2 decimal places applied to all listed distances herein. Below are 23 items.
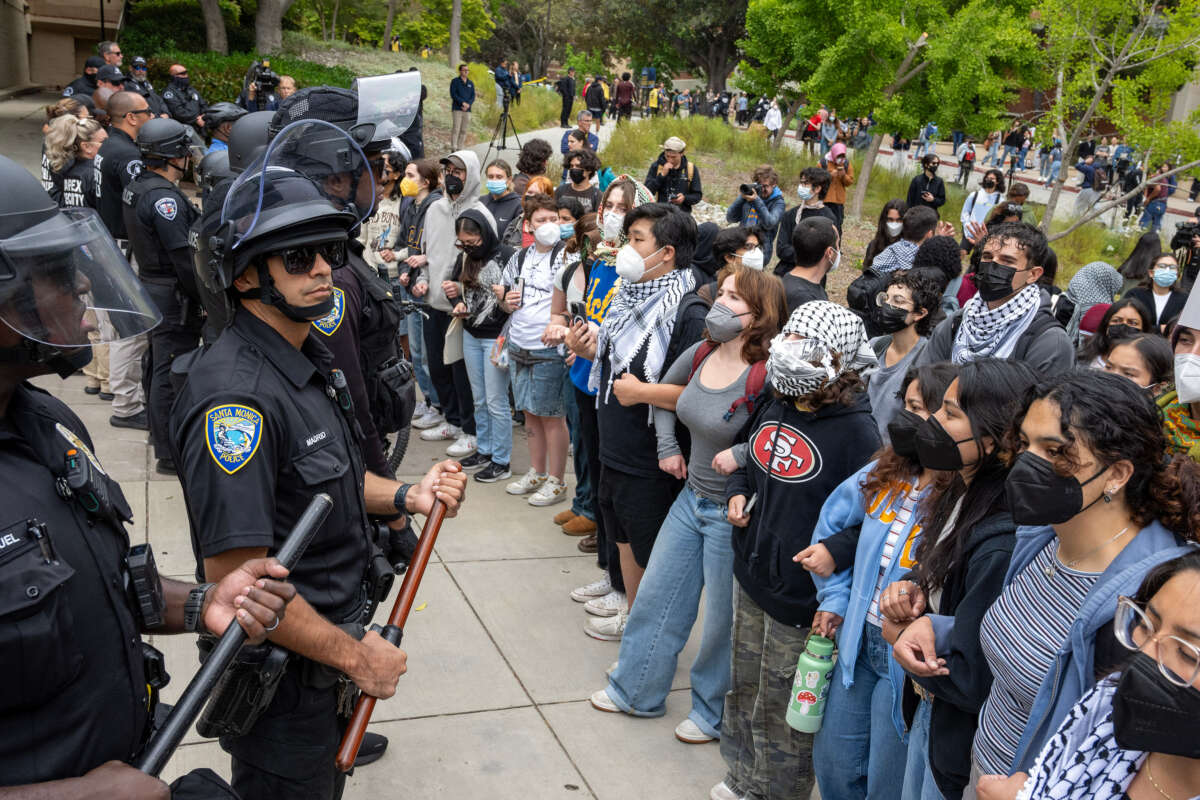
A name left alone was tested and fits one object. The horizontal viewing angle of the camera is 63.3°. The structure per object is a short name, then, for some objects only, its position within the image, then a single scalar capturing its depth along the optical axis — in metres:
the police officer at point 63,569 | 1.78
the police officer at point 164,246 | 5.71
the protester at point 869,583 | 3.05
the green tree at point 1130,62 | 10.95
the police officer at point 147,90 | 12.48
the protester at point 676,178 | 9.89
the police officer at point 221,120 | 7.18
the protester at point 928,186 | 12.88
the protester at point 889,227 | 8.15
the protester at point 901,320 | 4.86
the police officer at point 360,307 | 3.71
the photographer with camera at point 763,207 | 9.12
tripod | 18.19
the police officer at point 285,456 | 2.36
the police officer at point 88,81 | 13.95
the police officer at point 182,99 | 13.67
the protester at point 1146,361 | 4.12
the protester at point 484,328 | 6.59
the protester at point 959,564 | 2.62
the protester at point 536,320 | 6.18
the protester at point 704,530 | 3.98
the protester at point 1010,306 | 4.75
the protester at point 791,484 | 3.43
